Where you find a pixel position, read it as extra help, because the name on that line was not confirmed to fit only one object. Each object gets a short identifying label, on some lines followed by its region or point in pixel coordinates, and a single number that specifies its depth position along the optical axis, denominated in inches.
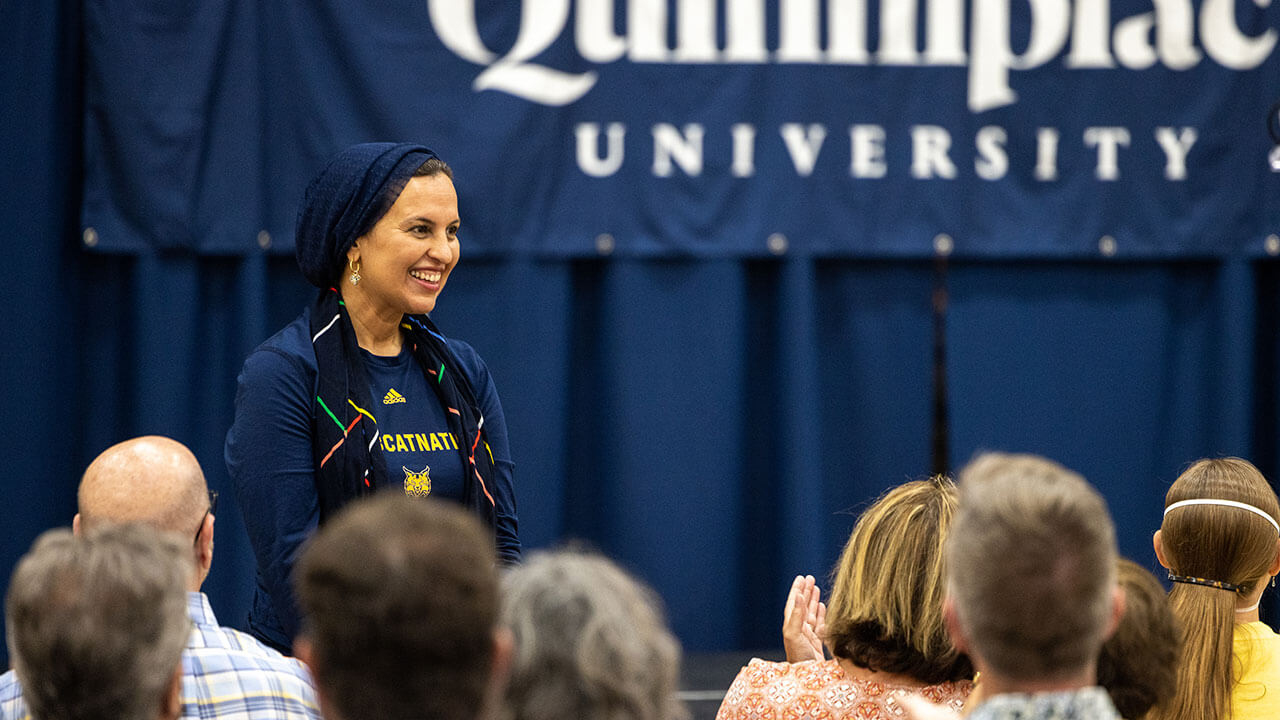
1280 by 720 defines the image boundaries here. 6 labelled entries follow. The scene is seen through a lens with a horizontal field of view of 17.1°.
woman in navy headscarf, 254.3
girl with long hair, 247.5
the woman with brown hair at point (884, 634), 241.9
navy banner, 325.2
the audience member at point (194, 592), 234.2
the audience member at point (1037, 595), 221.2
